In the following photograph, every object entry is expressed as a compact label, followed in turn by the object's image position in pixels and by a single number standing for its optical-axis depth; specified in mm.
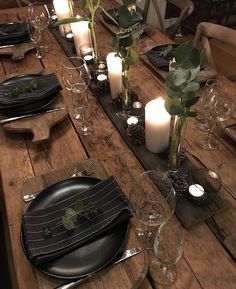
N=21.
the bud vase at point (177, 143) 740
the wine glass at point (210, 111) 966
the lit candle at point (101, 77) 1229
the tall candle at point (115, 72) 1061
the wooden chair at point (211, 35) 1317
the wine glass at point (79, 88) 1052
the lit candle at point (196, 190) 785
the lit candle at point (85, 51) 1392
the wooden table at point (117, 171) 648
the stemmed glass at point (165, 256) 650
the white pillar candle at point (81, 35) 1326
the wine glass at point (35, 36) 1383
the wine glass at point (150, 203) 728
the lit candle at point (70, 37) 1562
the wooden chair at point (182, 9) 1580
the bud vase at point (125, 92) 960
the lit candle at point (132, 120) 1000
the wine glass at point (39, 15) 1482
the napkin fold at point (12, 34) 1525
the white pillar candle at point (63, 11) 1559
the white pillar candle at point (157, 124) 859
